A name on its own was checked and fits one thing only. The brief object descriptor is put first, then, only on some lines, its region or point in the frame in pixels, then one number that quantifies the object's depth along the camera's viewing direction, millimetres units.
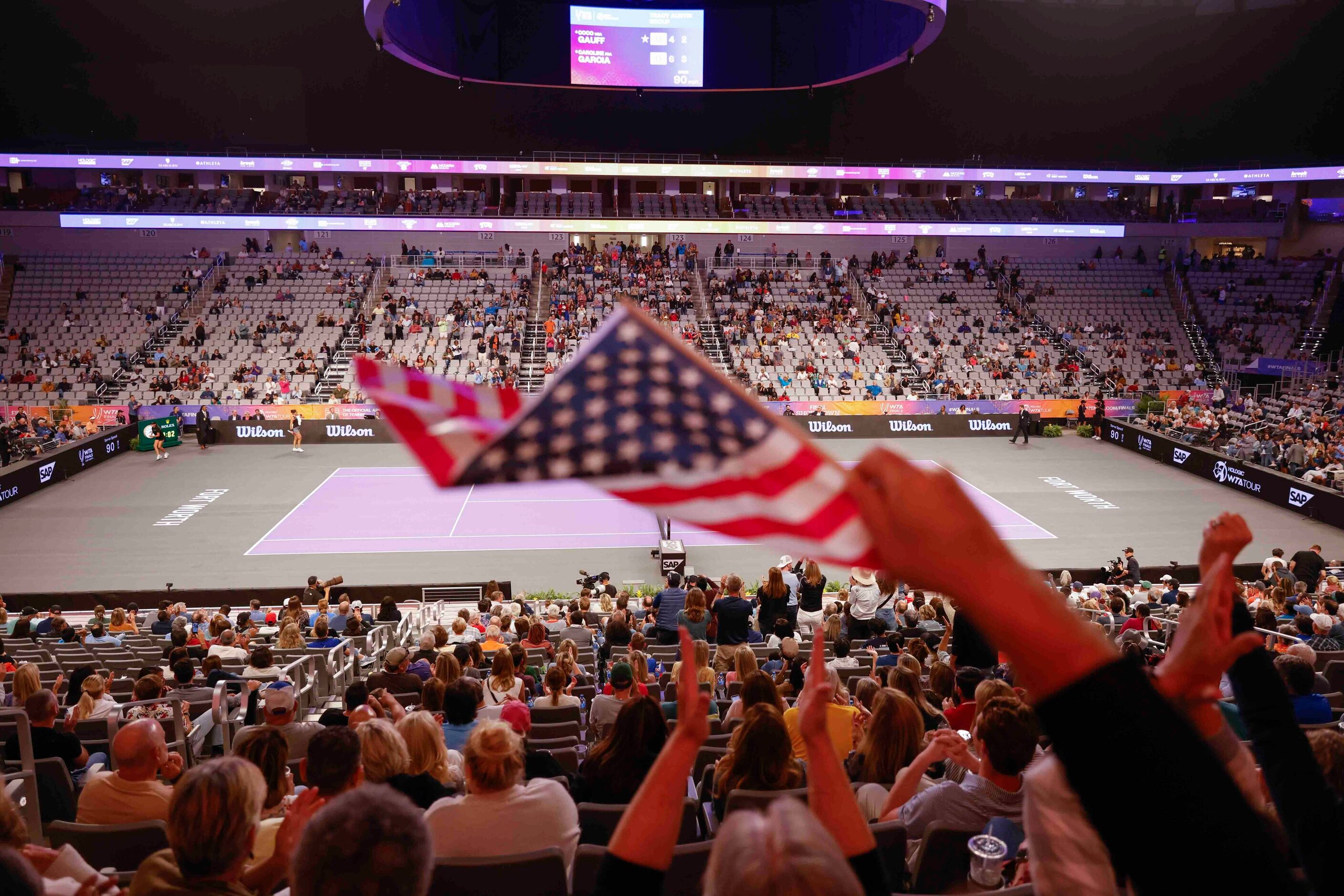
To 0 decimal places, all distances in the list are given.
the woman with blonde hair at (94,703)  8422
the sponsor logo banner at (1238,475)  24703
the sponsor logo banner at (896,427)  36562
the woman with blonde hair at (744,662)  8664
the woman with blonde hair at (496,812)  3973
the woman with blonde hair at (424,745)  5284
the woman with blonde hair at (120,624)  15203
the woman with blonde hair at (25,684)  8406
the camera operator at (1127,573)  18375
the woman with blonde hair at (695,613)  12766
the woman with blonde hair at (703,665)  8703
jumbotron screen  42906
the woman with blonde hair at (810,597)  15484
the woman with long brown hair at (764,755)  4738
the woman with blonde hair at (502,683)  8789
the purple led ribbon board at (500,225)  46406
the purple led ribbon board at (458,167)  46500
